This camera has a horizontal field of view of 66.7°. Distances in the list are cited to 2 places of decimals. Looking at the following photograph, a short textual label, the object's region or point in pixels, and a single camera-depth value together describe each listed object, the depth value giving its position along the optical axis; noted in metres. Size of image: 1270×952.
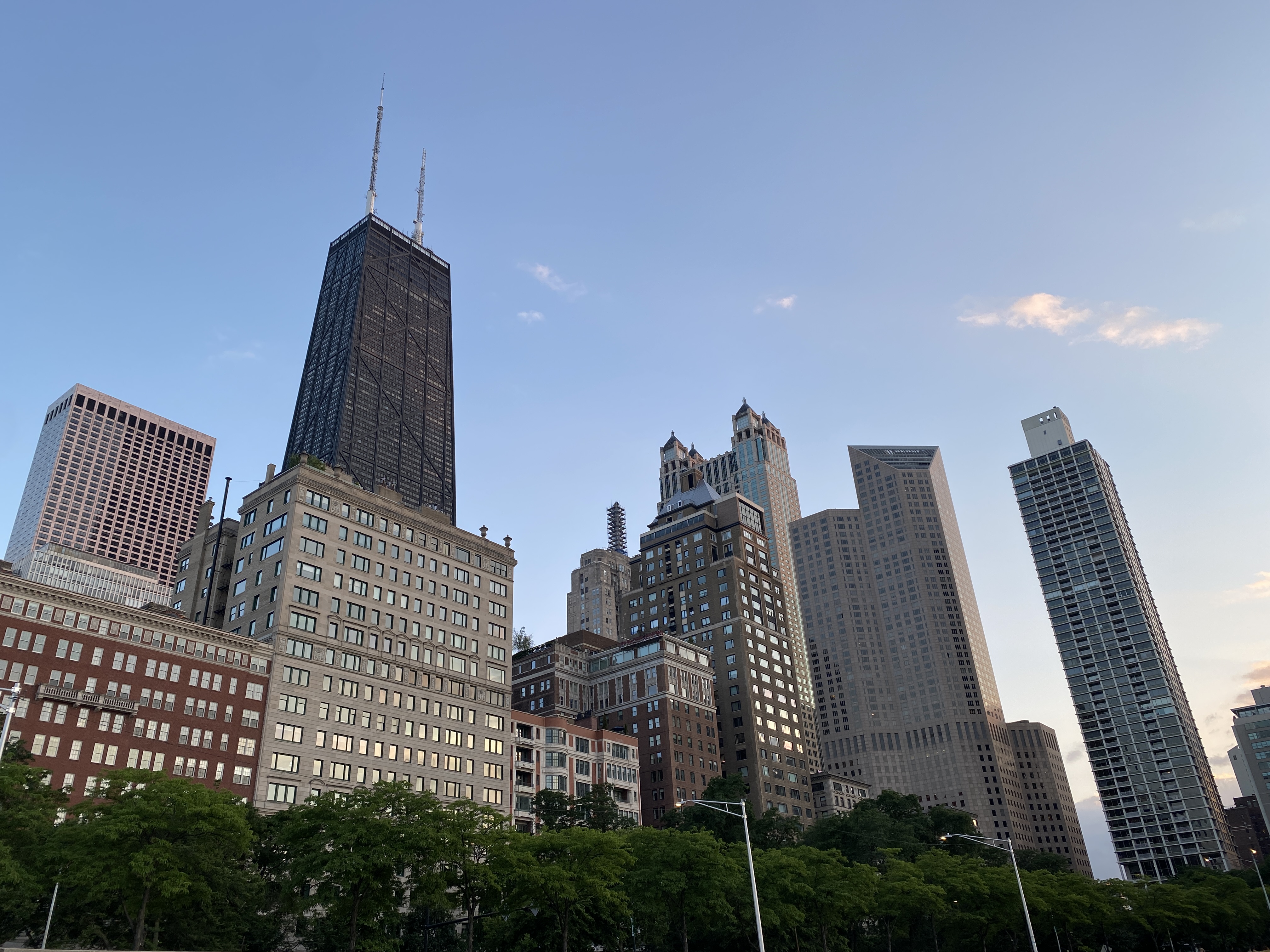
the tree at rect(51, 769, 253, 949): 53.78
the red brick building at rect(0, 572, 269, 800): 88.44
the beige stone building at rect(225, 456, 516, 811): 107.12
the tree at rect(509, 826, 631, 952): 62.72
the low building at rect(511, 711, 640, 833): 137.75
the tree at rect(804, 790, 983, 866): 124.56
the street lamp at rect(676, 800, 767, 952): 50.78
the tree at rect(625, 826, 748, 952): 69.94
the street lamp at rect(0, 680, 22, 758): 41.83
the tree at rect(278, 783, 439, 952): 57.69
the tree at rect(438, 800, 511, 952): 61.38
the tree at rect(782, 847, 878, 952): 80.31
